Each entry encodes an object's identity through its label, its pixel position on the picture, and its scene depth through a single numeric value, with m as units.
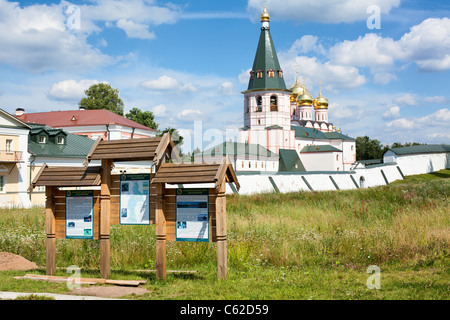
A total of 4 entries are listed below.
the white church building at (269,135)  61.72
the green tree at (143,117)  62.44
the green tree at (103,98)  68.25
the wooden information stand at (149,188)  7.70
